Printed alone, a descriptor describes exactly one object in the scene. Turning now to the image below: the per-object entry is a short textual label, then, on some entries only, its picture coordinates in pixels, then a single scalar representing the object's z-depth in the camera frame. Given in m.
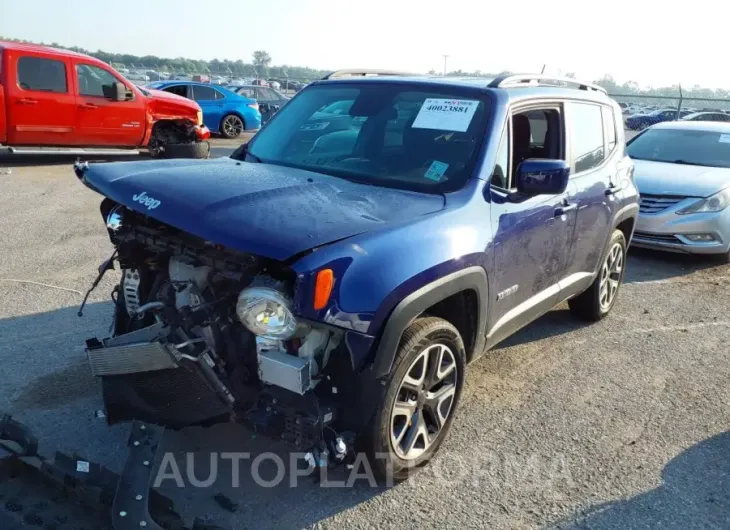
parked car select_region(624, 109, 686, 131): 29.52
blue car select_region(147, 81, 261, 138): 17.17
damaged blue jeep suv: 2.68
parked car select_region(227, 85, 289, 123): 21.17
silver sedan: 7.46
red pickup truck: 10.50
